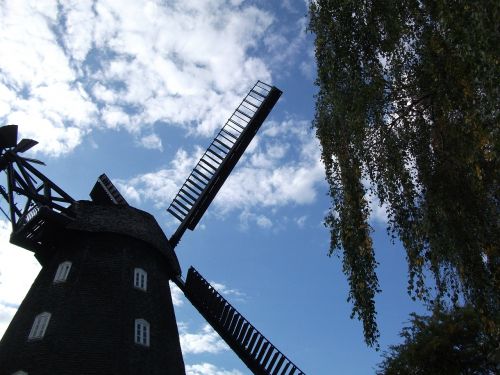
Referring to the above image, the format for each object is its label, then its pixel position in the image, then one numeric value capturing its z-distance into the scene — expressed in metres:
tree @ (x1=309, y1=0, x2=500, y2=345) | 7.16
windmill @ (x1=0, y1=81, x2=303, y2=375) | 12.27
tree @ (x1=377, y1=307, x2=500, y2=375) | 18.72
